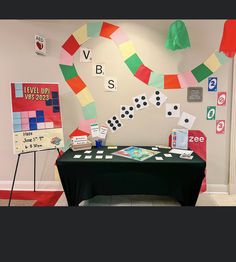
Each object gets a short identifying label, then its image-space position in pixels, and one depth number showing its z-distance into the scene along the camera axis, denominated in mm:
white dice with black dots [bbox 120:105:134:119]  2943
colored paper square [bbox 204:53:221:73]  2809
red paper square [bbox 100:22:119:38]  2814
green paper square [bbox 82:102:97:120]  2961
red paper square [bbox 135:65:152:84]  2861
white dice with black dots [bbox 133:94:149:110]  2914
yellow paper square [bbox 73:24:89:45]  2834
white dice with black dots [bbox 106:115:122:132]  2975
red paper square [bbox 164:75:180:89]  2867
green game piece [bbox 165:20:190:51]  2609
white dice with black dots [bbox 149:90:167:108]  2900
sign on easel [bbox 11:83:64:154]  2520
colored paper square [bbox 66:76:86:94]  2920
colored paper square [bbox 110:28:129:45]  2818
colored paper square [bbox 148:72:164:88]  2869
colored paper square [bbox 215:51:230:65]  2797
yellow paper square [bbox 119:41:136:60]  2831
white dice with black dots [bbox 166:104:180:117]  2918
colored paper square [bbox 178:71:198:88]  2852
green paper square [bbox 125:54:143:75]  2850
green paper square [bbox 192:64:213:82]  2830
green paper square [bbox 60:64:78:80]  2906
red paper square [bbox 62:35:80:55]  2857
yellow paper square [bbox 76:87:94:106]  2934
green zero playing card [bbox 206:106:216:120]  2898
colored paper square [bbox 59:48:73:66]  2881
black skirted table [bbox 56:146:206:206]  2355
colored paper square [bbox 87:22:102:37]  2821
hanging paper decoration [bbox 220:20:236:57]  2770
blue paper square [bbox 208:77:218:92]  2842
